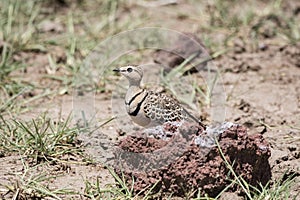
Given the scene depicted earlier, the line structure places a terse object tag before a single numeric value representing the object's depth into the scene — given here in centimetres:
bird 835
